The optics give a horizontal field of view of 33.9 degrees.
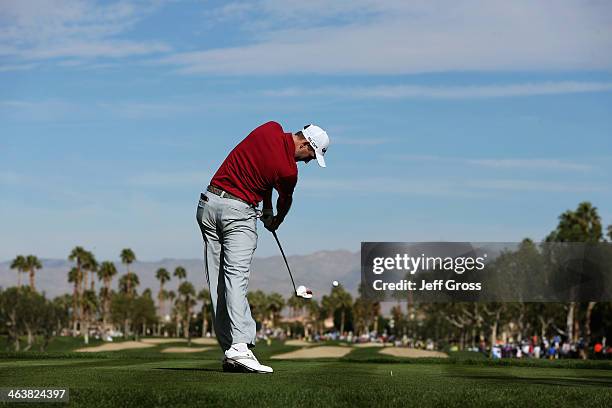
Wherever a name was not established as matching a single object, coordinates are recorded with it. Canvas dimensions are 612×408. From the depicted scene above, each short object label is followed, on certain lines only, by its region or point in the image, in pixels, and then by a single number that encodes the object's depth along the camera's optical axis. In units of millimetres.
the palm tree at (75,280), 190288
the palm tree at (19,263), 186625
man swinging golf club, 9547
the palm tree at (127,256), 190825
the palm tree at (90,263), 173375
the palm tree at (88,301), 195125
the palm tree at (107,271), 181625
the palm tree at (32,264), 187250
